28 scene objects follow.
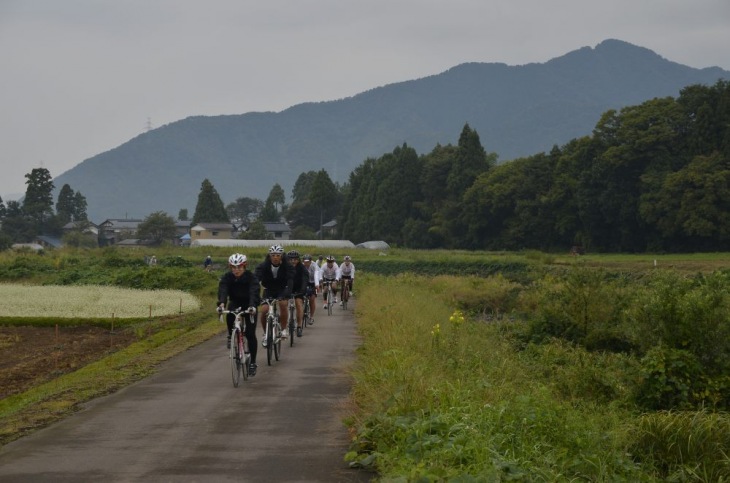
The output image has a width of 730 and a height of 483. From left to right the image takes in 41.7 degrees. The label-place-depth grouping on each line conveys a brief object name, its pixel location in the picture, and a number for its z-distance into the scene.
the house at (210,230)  140.12
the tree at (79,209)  175.88
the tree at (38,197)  132.75
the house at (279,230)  154.00
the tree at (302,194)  191.99
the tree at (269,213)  162.00
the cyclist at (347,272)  31.53
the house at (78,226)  163.34
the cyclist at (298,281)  19.88
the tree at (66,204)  168.86
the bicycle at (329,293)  31.73
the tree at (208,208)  142.38
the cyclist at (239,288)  15.05
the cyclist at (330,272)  30.74
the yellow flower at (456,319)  19.50
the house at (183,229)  192.65
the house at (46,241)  146.62
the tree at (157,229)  148.88
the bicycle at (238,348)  14.48
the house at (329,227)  143.85
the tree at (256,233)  135.62
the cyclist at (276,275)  17.75
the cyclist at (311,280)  26.22
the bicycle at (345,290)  32.84
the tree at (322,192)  142.75
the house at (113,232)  177.25
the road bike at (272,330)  17.23
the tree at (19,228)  146.62
